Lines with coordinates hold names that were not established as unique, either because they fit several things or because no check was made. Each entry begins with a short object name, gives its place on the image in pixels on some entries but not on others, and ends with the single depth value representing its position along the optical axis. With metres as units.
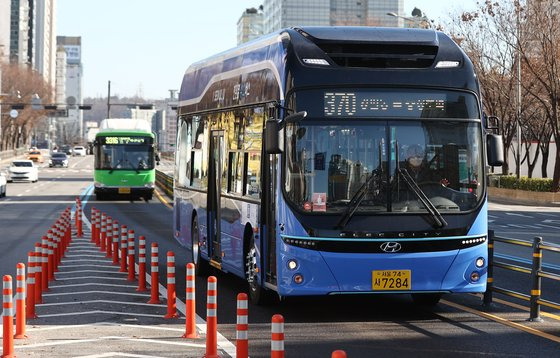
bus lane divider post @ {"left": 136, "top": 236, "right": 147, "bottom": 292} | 17.64
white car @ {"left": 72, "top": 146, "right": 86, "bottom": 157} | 177.88
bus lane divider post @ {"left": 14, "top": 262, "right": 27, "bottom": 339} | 12.39
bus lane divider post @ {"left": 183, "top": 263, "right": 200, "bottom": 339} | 12.72
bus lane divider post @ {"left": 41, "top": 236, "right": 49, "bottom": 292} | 17.25
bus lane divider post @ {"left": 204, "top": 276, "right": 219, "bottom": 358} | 11.15
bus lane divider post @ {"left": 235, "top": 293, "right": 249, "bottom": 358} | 9.87
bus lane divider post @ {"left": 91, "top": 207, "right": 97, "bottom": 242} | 29.69
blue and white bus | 13.84
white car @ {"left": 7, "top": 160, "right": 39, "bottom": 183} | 78.50
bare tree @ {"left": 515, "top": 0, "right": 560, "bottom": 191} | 58.88
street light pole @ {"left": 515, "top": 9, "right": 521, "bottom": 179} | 60.50
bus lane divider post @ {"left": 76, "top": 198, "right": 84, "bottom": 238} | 32.31
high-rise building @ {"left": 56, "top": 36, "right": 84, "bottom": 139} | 161.85
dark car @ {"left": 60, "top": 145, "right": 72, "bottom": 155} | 180.85
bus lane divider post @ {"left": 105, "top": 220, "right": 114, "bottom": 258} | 24.78
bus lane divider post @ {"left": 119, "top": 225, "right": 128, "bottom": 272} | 20.83
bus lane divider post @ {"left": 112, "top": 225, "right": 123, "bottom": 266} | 22.48
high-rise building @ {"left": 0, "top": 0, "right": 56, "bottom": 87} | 186.85
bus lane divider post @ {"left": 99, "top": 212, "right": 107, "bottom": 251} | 26.70
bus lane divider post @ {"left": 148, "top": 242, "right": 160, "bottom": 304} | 15.91
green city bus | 53.50
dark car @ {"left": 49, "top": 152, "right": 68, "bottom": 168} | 118.69
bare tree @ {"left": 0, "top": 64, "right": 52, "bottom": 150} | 161.12
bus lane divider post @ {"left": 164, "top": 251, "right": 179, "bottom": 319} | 14.16
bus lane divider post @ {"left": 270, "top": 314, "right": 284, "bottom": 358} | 8.35
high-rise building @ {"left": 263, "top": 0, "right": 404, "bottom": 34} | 128.65
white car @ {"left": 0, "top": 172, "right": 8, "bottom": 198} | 57.03
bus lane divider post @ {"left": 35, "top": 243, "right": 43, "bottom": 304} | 15.94
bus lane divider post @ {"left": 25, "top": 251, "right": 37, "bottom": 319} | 14.34
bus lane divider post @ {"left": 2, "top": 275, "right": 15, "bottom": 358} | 11.30
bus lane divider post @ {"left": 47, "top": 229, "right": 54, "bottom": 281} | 19.05
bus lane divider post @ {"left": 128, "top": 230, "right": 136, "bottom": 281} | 19.09
